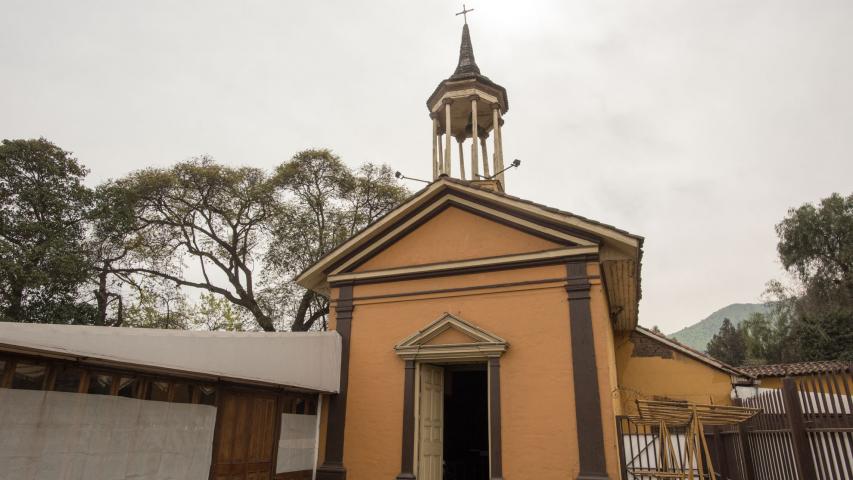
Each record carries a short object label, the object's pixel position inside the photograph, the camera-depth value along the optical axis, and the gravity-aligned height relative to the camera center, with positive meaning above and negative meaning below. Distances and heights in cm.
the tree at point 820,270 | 2883 +940
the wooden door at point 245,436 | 779 -29
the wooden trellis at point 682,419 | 637 +4
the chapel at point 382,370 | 595 +66
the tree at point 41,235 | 1636 +572
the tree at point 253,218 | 2122 +807
